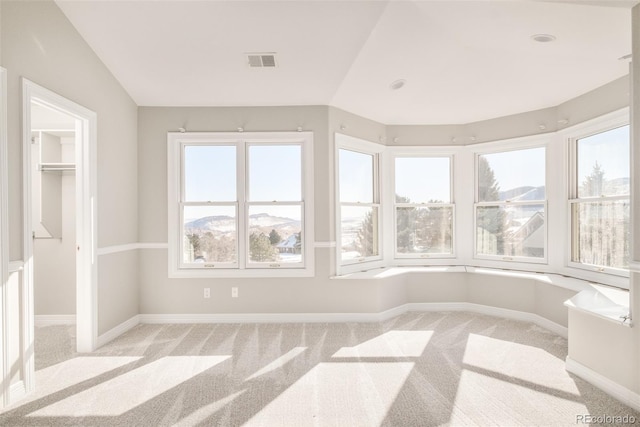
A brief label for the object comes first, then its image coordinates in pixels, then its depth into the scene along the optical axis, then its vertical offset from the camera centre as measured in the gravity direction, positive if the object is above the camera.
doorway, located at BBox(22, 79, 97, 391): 3.20 -0.02
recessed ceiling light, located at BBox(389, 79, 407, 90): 3.65 +1.40
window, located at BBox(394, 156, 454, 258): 4.78 -0.02
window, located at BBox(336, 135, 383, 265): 4.29 +0.11
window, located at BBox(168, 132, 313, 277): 4.12 +0.12
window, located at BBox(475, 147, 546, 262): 4.20 +0.08
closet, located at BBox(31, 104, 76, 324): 3.86 -0.19
